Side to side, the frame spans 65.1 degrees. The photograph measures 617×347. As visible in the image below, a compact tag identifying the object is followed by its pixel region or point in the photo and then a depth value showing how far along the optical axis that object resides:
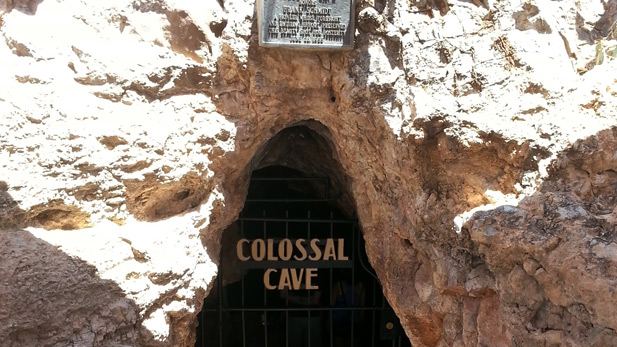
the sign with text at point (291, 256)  3.48
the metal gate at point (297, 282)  3.50
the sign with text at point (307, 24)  2.48
